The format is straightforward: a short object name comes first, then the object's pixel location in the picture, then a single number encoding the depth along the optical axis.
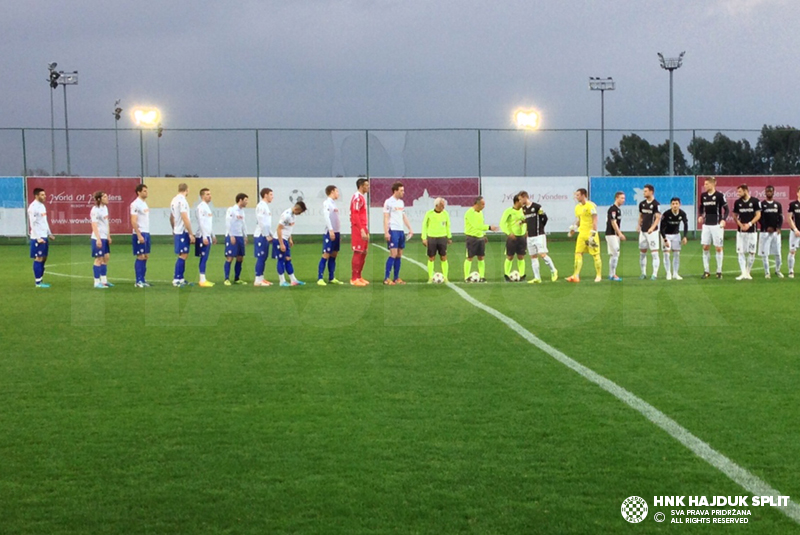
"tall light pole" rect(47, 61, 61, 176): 51.31
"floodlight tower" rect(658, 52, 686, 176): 46.31
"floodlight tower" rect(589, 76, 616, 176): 51.81
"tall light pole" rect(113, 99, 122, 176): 61.08
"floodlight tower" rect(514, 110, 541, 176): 47.31
